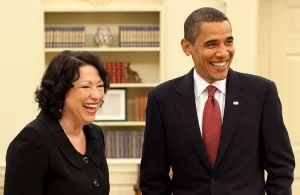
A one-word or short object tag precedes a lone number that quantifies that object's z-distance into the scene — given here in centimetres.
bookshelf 568
